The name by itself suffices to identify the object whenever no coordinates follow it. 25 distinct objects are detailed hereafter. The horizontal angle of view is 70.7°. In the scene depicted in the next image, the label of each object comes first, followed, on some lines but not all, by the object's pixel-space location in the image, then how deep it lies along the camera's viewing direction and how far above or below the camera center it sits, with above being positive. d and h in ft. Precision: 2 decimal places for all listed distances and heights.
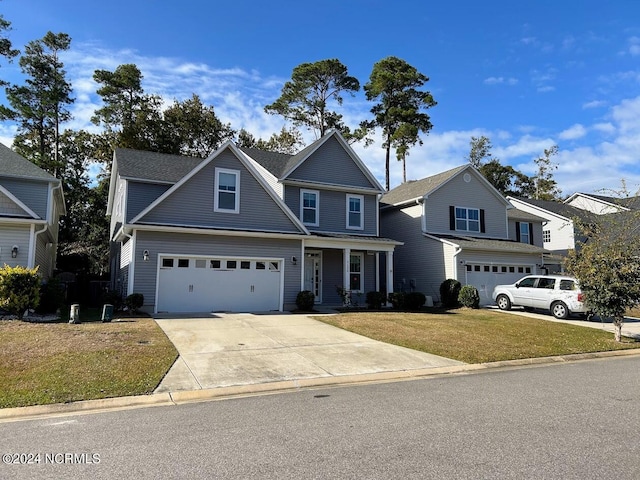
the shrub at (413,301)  64.69 -2.21
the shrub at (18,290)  43.60 -0.83
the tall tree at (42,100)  109.40 +44.59
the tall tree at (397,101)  129.80 +53.85
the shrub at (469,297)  66.80 -1.61
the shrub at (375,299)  64.39 -1.98
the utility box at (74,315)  42.45 -3.11
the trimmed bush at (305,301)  58.44 -2.14
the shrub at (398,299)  64.49 -1.97
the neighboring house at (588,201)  124.26 +24.62
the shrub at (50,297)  49.57 -1.69
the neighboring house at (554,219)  105.50 +16.17
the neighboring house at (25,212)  51.52 +8.43
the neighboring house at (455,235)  74.59 +9.40
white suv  56.97 -1.09
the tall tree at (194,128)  117.33 +41.02
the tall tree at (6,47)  96.76 +50.56
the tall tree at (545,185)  165.48 +37.65
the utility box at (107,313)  44.45 -3.03
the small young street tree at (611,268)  41.01 +1.79
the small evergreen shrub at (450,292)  69.41 -0.95
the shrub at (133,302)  49.88 -2.14
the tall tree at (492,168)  163.94 +43.03
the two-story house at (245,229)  53.93 +7.11
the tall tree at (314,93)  125.29 +54.00
